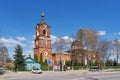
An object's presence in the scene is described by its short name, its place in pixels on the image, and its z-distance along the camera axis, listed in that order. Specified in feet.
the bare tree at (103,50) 119.83
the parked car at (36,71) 80.00
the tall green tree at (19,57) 99.61
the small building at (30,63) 107.98
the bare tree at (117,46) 135.62
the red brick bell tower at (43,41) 137.64
